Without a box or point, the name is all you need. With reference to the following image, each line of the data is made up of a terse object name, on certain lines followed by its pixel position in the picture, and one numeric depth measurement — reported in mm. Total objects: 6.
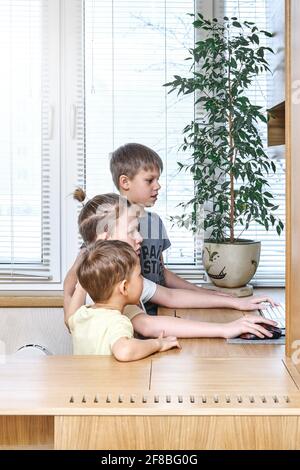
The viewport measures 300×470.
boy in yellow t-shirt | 1780
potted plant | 2850
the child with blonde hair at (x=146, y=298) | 2010
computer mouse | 1961
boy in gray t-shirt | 2586
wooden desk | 1288
